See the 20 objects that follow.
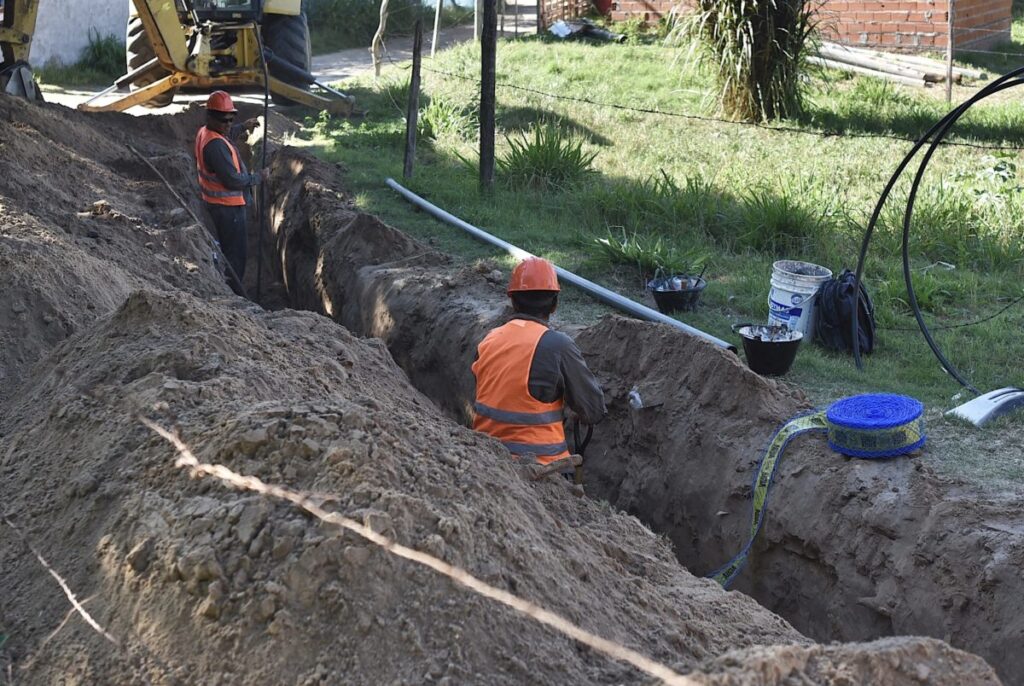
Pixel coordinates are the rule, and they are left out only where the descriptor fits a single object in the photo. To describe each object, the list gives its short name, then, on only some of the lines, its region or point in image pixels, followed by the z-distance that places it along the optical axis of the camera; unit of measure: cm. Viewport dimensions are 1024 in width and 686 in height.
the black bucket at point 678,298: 843
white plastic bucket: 789
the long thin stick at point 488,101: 1170
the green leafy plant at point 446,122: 1489
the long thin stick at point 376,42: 1894
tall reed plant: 1474
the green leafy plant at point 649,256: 923
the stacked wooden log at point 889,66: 1683
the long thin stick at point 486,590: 336
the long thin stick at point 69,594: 350
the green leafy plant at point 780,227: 1041
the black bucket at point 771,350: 717
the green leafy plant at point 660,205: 1104
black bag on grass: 774
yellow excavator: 1309
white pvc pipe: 770
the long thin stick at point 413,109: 1266
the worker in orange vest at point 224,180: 980
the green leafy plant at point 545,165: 1249
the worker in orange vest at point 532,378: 514
